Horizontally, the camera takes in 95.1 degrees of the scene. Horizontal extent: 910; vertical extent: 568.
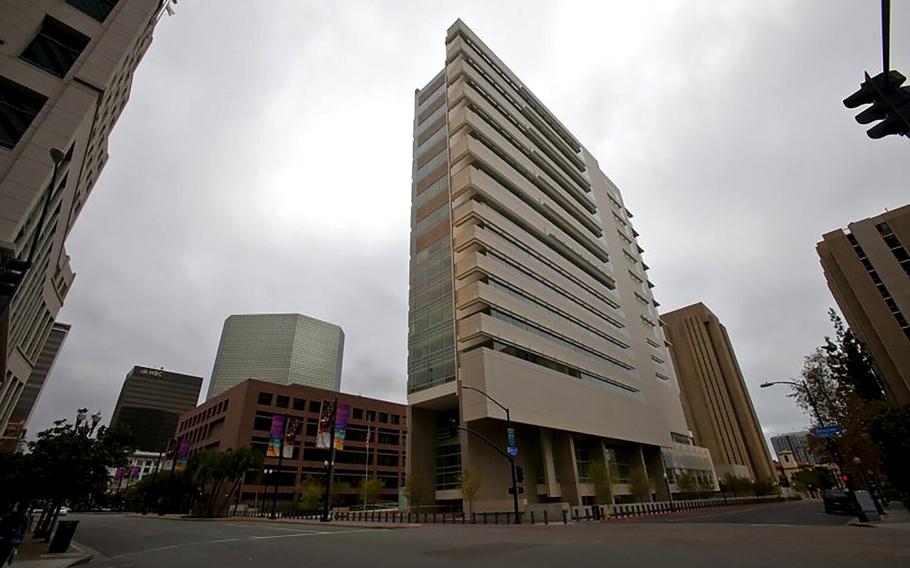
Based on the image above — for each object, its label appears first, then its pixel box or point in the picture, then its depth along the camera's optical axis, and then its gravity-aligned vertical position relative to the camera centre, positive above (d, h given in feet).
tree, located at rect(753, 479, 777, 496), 280.12 +1.52
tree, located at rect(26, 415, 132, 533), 75.41 +8.61
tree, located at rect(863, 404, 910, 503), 78.64 +7.70
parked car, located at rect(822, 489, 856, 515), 103.93 -3.26
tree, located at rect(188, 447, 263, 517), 180.75 +16.90
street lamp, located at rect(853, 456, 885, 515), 82.43 -0.97
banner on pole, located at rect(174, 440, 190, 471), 205.36 +26.01
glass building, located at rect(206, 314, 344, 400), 529.45 +179.67
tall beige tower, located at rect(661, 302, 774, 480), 366.63 +83.49
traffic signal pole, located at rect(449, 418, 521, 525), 93.71 +1.99
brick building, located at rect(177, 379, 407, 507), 272.31 +49.07
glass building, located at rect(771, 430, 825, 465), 546.22 +55.68
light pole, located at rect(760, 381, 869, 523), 71.67 +5.90
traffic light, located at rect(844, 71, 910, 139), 22.11 +18.37
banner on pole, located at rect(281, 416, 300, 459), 135.31 +19.68
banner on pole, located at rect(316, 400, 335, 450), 116.67 +19.69
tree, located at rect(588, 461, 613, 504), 157.07 +4.42
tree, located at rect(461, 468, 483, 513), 124.57 +4.62
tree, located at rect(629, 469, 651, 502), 180.24 +3.76
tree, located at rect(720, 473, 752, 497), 252.50 +3.93
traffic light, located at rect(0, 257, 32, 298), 31.81 +16.56
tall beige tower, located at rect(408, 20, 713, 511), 147.43 +68.59
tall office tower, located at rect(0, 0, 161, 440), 52.06 +52.90
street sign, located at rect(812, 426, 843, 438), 74.17 +9.08
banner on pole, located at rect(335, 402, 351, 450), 117.08 +20.19
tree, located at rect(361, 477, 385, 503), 204.03 +6.10
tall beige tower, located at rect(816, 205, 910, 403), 197.67 +92.57
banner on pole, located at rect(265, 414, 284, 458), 138.41 +21.17
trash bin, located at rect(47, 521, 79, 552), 58.75 -2.93
